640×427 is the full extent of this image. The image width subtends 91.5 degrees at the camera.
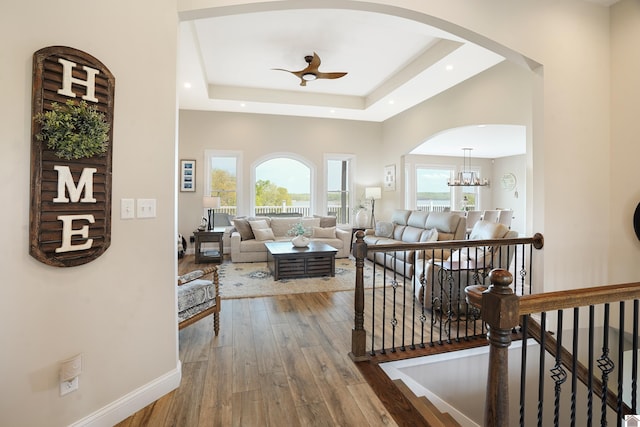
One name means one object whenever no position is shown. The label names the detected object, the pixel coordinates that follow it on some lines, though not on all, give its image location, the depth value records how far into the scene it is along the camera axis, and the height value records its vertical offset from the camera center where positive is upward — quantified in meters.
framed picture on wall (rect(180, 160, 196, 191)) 6.96 +0.89
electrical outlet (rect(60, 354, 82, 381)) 1.57 -0.79
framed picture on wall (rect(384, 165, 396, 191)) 7.43 +0.95
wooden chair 2.54 -0.73
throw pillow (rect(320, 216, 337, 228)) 6.99 -0.13
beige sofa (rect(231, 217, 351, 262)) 6.06 -0.38
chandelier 10.52 +1.60
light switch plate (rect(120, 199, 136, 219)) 1.81 +0.03
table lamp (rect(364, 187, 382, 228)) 7.58 +0.57
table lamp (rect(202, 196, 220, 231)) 6.24 +0.25
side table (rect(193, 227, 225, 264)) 6.03 -0.51
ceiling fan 4.51 +2.17
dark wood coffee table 4.83 -0.73
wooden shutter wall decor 1.48 +0.17
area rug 4.24 -1.00
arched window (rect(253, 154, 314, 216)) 7.67 +0.72
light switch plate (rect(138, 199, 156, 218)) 1.89 +0.04
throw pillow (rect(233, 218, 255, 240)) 6.33 -0.27
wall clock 10.85 +1.30
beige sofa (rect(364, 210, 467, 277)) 5.10 -0.24
